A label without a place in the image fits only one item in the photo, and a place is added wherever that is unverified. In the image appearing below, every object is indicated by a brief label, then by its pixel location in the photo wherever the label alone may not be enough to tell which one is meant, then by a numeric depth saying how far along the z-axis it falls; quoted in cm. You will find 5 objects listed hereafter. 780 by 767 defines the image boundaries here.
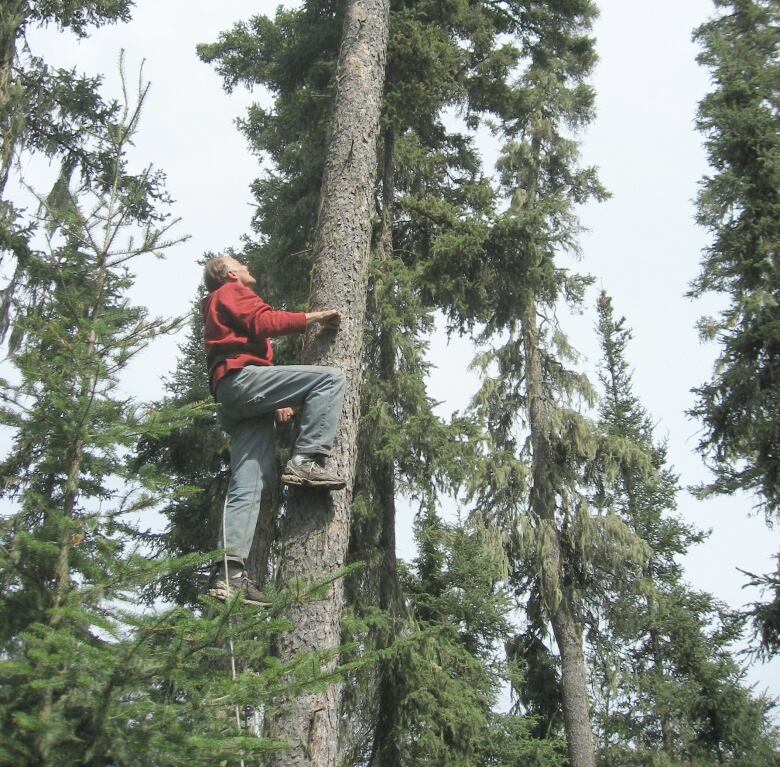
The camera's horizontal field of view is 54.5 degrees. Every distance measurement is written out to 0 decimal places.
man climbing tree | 442
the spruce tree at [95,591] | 287
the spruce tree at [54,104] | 923
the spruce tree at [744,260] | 1064
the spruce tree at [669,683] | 1420
